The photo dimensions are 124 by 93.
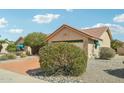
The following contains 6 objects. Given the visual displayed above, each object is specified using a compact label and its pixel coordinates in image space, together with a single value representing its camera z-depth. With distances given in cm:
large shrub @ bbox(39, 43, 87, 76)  532
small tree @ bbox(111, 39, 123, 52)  1316
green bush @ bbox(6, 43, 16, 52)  1730
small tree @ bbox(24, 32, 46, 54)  1495
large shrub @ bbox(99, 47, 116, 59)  1004
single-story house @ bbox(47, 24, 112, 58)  1061
